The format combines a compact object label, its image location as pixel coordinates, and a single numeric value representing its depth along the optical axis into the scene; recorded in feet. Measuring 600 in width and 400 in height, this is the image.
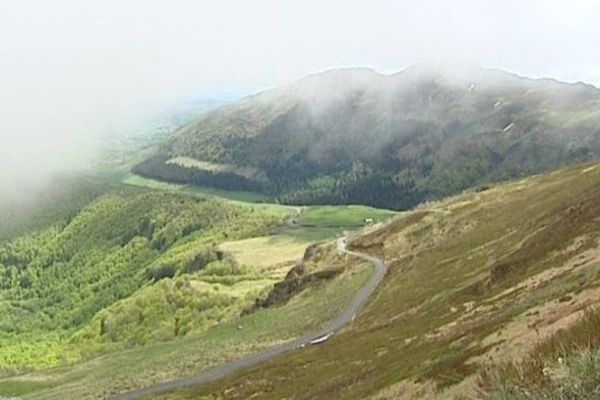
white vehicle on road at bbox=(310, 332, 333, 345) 337.31
